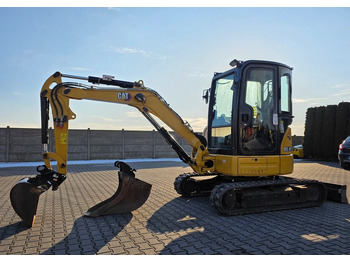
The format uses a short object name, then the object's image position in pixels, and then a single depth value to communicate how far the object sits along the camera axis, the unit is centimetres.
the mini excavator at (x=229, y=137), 568
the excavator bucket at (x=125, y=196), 578
